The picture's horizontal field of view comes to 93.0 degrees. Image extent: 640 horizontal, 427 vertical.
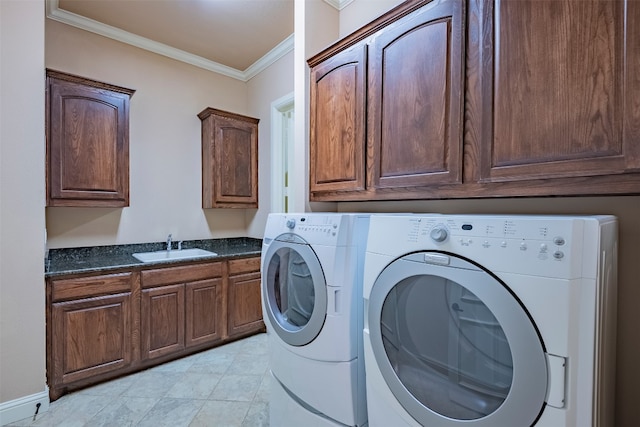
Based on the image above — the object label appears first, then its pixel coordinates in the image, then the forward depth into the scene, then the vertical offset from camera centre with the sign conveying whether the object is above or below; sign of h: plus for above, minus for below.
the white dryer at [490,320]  0.72 -0.31
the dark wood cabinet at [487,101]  0.89 +0.41
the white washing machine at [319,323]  1.25 -0.52
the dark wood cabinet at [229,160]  3.06 +0.49
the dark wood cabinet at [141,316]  1.95 -0.83
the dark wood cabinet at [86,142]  2.17 +0.49
